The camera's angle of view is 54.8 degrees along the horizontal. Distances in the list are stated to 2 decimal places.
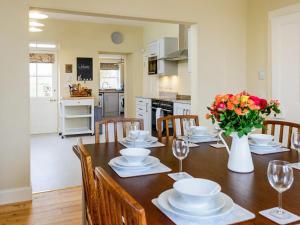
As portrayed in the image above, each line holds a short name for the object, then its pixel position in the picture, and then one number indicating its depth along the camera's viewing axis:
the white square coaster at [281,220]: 0.96
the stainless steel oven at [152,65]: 6.71
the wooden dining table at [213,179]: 1.07
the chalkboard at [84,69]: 7.20
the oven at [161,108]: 5.26
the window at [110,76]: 12.75
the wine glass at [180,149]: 1.43
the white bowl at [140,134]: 2.10
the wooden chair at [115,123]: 2.24
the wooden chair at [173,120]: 2.46
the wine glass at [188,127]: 2.15
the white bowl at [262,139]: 1.98
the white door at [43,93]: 7.20
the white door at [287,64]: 3.42
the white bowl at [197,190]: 0.98
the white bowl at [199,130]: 2.30
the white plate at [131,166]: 1.49
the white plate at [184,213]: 0.95
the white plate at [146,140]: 2.11
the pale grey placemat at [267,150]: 1.86
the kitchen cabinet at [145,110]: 6.29
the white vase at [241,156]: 1.48
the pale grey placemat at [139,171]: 1.43
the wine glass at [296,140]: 1.62
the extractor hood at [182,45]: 5.40
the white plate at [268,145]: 1.94
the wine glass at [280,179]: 1.02
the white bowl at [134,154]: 1.53
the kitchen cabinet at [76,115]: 6.67
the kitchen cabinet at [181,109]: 4.59
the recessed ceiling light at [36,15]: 4.37
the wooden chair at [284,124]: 2.15
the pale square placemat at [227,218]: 0.93
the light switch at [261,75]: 3.88
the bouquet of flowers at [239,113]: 1.36
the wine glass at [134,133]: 2.08
